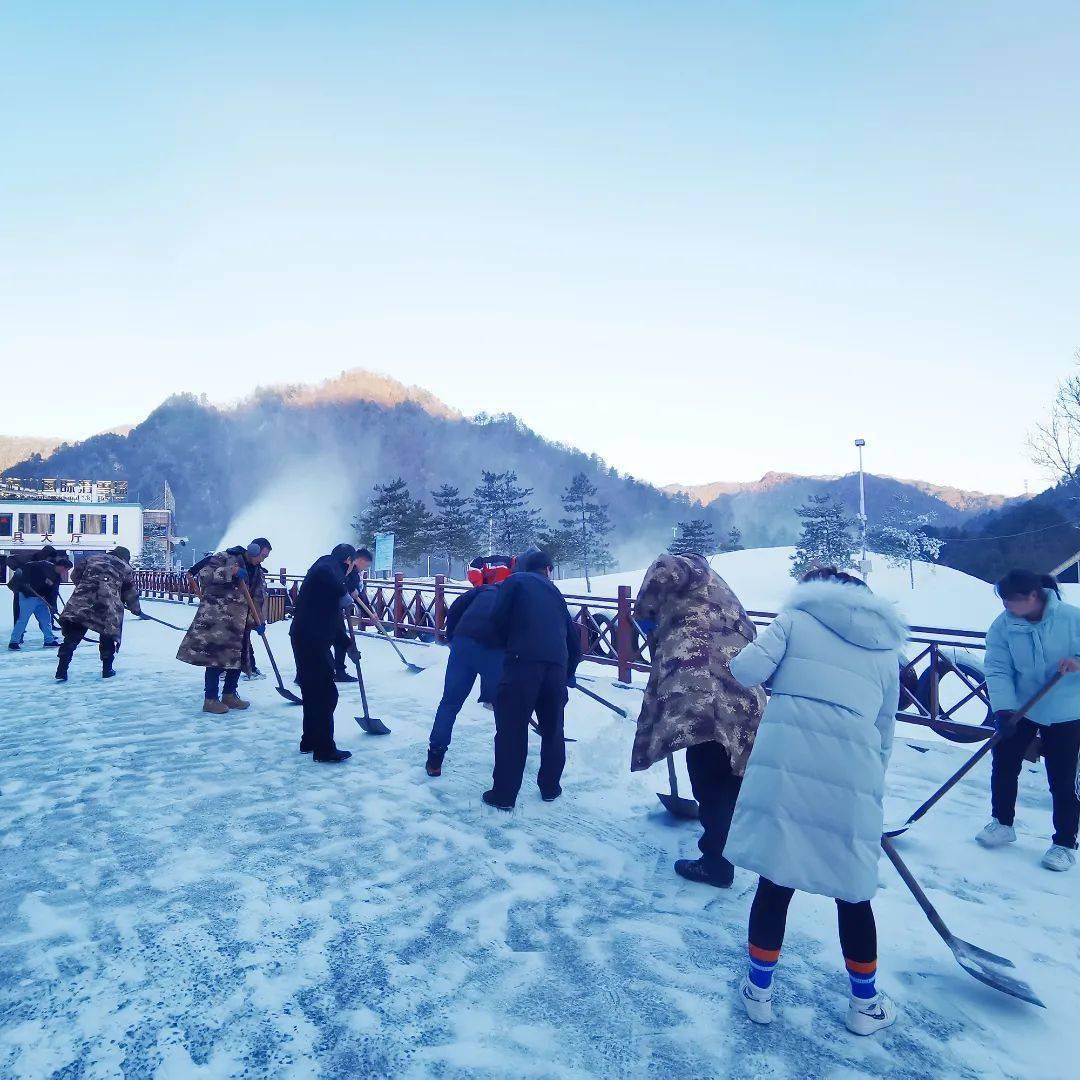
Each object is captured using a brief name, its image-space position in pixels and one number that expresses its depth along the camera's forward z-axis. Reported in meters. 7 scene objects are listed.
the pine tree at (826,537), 47.28
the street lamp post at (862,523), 38.43
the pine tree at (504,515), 58.75
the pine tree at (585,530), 60.47
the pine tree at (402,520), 56.26
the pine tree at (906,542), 45.56
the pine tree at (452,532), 56.81
